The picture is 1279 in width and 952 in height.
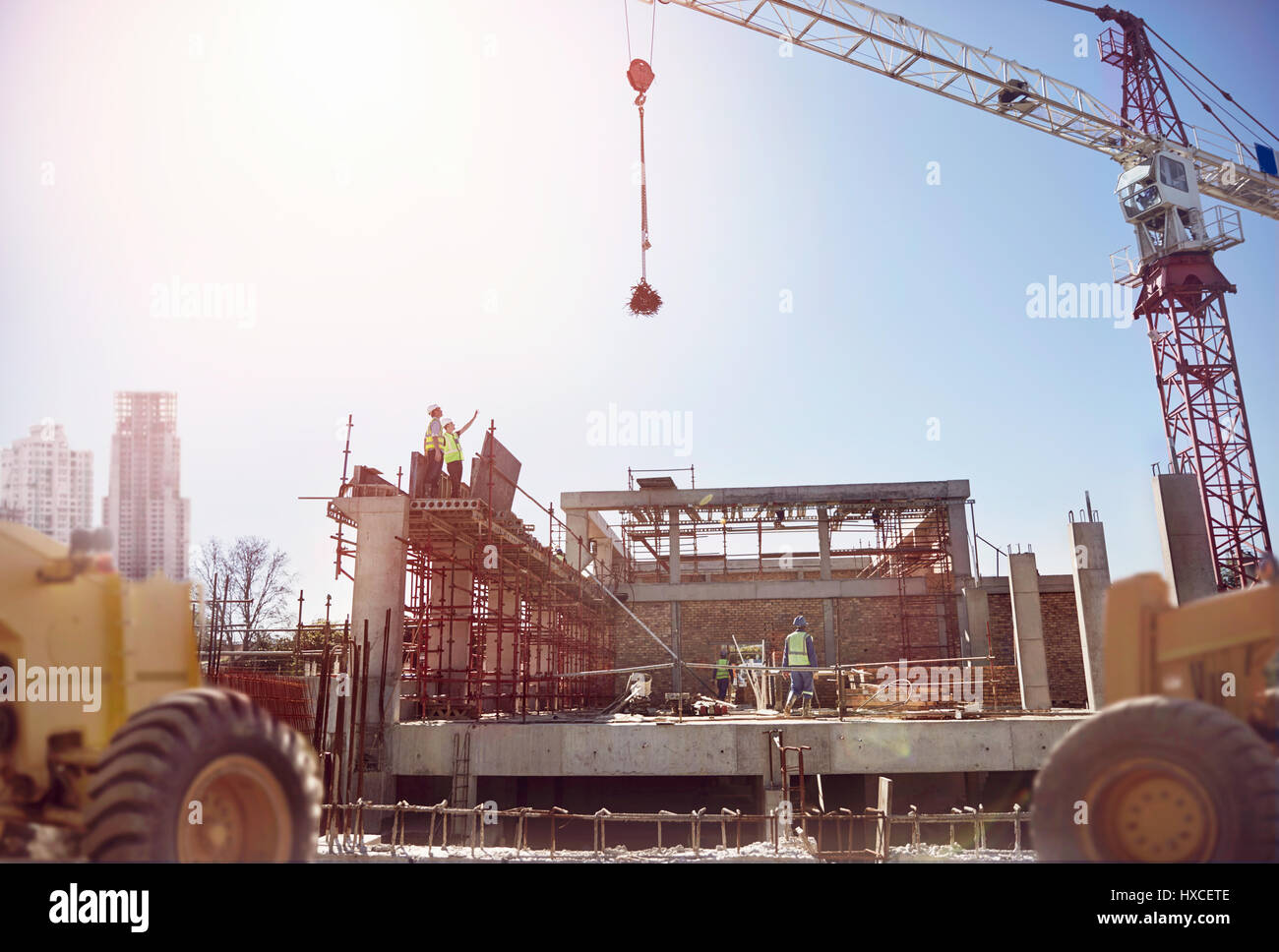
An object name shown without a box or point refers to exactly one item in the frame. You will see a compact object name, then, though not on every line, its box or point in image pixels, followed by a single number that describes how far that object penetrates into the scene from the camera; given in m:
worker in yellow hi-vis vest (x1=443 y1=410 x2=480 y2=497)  14.88
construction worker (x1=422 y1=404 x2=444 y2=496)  14.62
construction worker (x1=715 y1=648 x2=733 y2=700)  21.75
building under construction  14.06
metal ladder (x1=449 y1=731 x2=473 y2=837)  14.48
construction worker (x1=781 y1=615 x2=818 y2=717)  16.31
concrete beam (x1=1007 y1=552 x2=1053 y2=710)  15.46
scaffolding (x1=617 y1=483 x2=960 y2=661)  29.20
